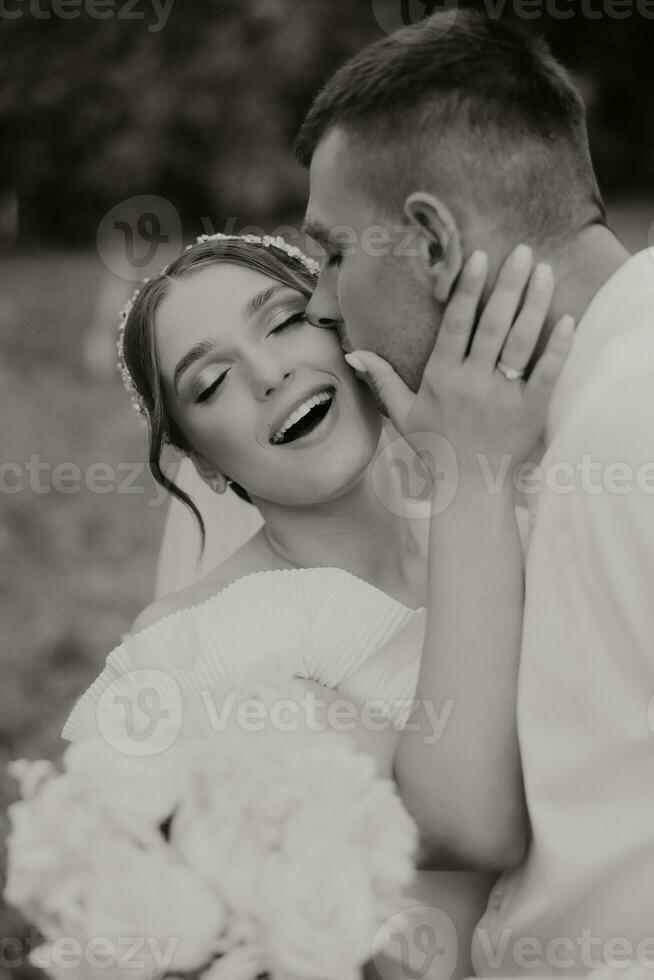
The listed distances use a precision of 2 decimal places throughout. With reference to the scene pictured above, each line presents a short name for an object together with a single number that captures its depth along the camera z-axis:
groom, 1.71
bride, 1.75
